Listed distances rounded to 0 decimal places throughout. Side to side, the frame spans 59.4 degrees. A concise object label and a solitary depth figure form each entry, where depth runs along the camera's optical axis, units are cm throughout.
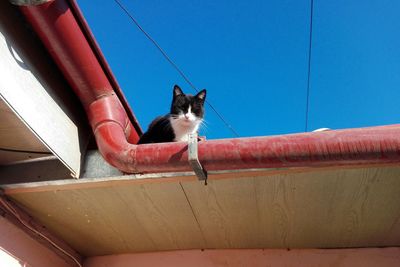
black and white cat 209
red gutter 119
